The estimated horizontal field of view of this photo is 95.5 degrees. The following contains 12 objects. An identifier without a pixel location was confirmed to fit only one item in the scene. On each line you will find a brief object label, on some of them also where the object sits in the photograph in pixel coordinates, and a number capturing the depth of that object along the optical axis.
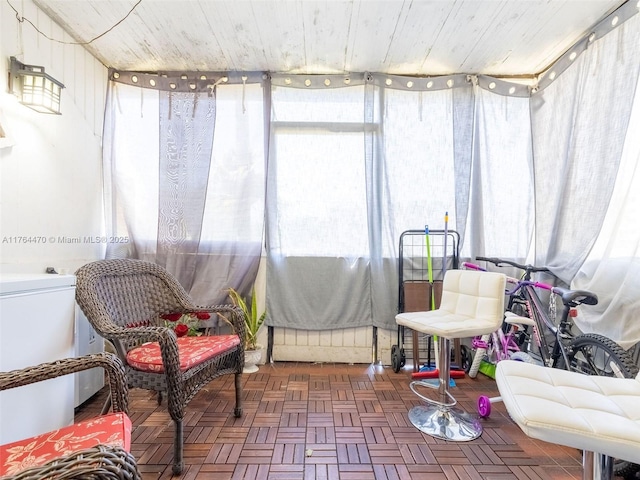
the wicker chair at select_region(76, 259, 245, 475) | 1.35
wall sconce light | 1.65
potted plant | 2.41
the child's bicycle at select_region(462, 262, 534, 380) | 2.02
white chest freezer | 1.09
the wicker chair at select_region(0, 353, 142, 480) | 0.60
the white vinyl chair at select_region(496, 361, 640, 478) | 0.76
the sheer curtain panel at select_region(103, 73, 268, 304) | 2.45
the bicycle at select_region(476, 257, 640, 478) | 1.39
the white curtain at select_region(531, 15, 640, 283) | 1.75
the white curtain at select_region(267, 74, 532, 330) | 2.50
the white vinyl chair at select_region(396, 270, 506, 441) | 1.58
